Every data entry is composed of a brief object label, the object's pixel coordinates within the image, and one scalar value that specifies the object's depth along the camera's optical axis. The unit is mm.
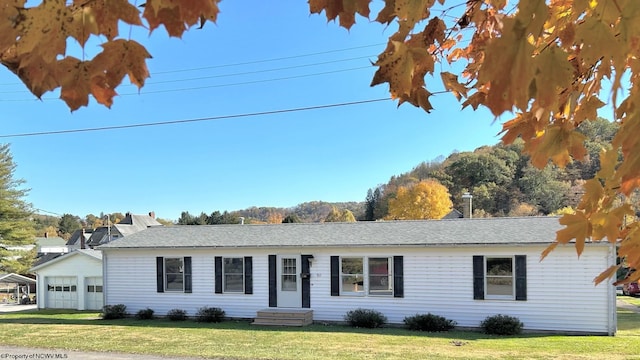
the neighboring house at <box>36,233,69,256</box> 65375
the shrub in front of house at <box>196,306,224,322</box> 17734
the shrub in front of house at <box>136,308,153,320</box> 18828
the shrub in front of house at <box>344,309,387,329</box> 15875
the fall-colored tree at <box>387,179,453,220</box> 56438
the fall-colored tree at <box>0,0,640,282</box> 1097
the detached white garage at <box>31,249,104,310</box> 23969
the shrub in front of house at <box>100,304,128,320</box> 19281
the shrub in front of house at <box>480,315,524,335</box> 14500
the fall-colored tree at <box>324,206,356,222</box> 73000
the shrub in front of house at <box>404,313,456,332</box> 15305
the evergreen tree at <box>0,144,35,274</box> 29969
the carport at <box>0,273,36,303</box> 30597
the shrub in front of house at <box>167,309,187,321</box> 18281
